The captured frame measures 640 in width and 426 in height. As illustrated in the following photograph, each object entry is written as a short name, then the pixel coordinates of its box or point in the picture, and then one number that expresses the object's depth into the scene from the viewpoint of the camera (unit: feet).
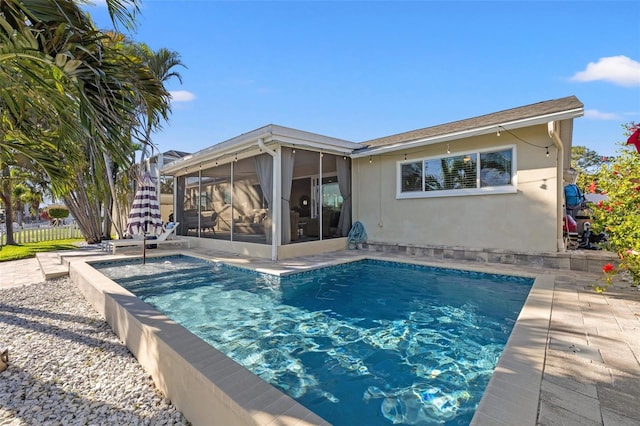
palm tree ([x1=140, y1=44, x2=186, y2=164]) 43.78
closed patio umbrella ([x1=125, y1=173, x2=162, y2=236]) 26.53
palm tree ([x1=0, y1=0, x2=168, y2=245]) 8.16
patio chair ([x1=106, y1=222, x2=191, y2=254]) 30.53
